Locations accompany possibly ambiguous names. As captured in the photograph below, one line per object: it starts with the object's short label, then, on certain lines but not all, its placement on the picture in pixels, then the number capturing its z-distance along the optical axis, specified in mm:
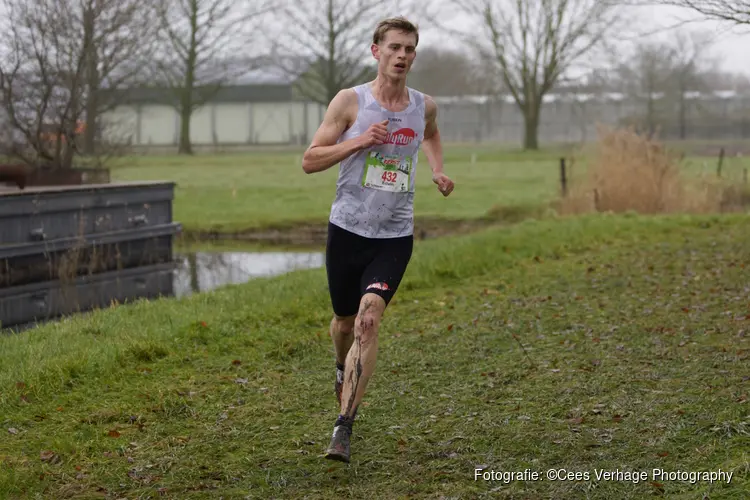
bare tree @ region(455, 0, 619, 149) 52594
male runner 5824
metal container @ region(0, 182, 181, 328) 14664
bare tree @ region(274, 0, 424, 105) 47500
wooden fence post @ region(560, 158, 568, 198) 22175
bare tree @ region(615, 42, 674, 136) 63719
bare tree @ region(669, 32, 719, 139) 63562
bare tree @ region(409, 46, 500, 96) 65125
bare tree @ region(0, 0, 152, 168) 18422
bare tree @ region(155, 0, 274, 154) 50125
